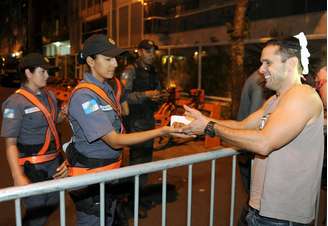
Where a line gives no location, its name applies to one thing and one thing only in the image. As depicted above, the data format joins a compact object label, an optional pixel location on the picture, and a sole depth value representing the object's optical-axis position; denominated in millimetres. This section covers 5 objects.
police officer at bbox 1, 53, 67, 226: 3289
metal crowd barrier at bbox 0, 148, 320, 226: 1924
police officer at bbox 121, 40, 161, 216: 5320
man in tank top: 2223
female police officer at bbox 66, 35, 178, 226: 2758
